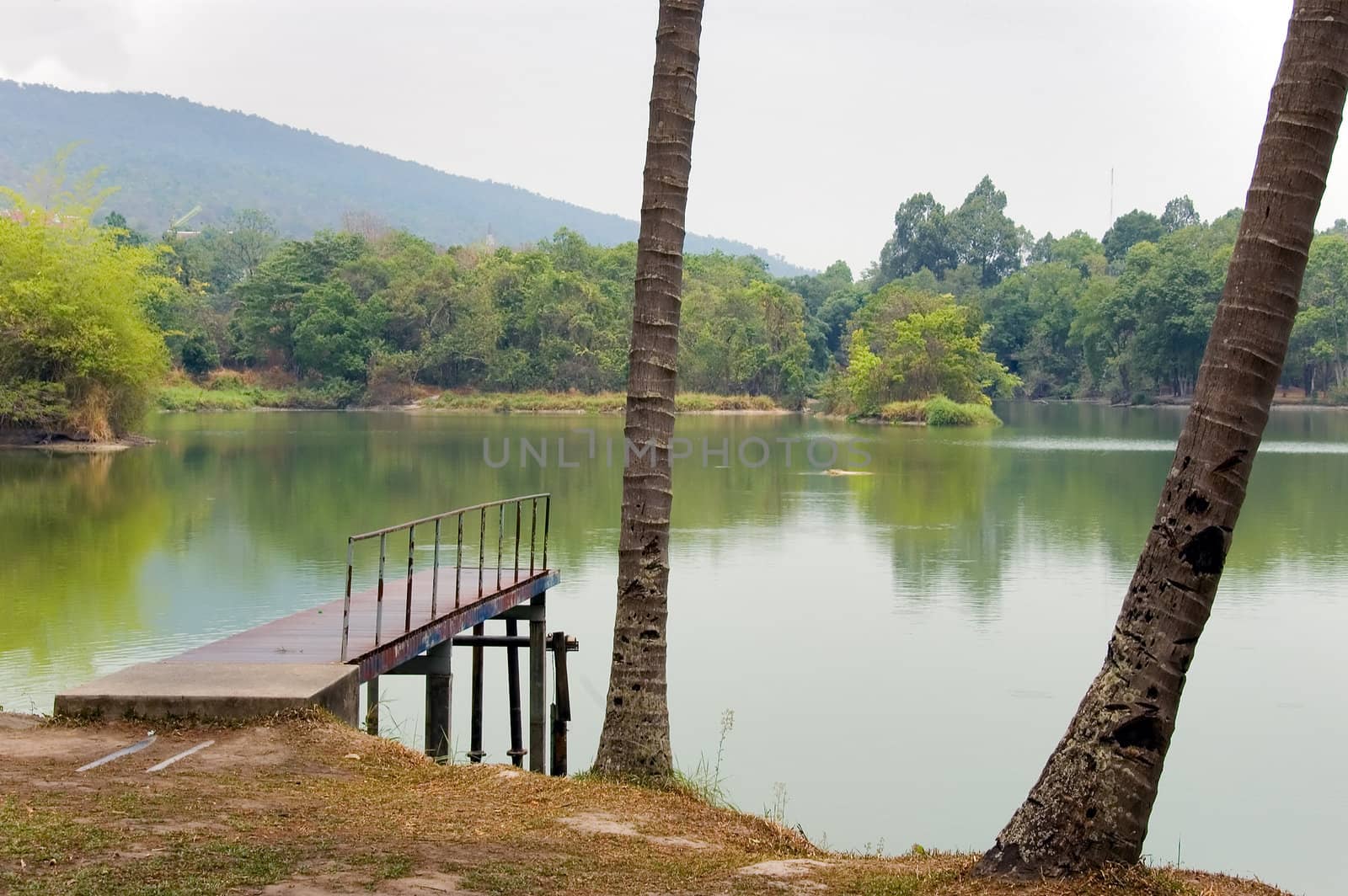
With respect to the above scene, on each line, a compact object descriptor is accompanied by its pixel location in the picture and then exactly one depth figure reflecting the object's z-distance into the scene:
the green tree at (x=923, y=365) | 68.75
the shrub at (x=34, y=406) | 39.91
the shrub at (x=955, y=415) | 66.38
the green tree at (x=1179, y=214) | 128.38
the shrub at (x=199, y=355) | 78.81
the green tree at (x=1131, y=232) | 118.00
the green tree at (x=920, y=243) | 129.88
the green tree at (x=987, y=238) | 130.88
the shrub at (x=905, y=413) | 68.12
